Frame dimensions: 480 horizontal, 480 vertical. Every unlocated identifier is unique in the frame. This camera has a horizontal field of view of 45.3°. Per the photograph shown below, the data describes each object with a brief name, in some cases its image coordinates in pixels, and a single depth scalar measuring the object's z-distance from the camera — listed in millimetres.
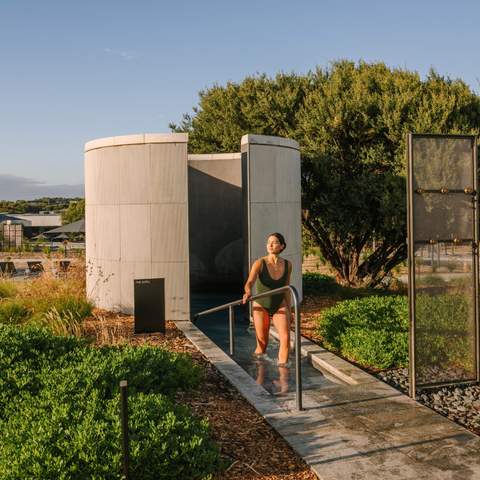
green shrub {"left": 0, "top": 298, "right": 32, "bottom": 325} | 9258
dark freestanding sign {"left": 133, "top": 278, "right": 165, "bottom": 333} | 9164
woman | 7641
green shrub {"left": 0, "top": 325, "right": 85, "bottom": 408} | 5543
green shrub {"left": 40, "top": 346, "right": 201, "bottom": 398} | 5301
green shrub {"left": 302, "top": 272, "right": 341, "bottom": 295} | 14516
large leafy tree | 13734
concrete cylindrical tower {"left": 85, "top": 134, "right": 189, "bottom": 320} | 10453
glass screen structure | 6031
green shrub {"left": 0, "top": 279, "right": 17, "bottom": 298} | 11008
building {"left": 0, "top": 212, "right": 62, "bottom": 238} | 75250
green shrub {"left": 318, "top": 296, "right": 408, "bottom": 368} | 7445
